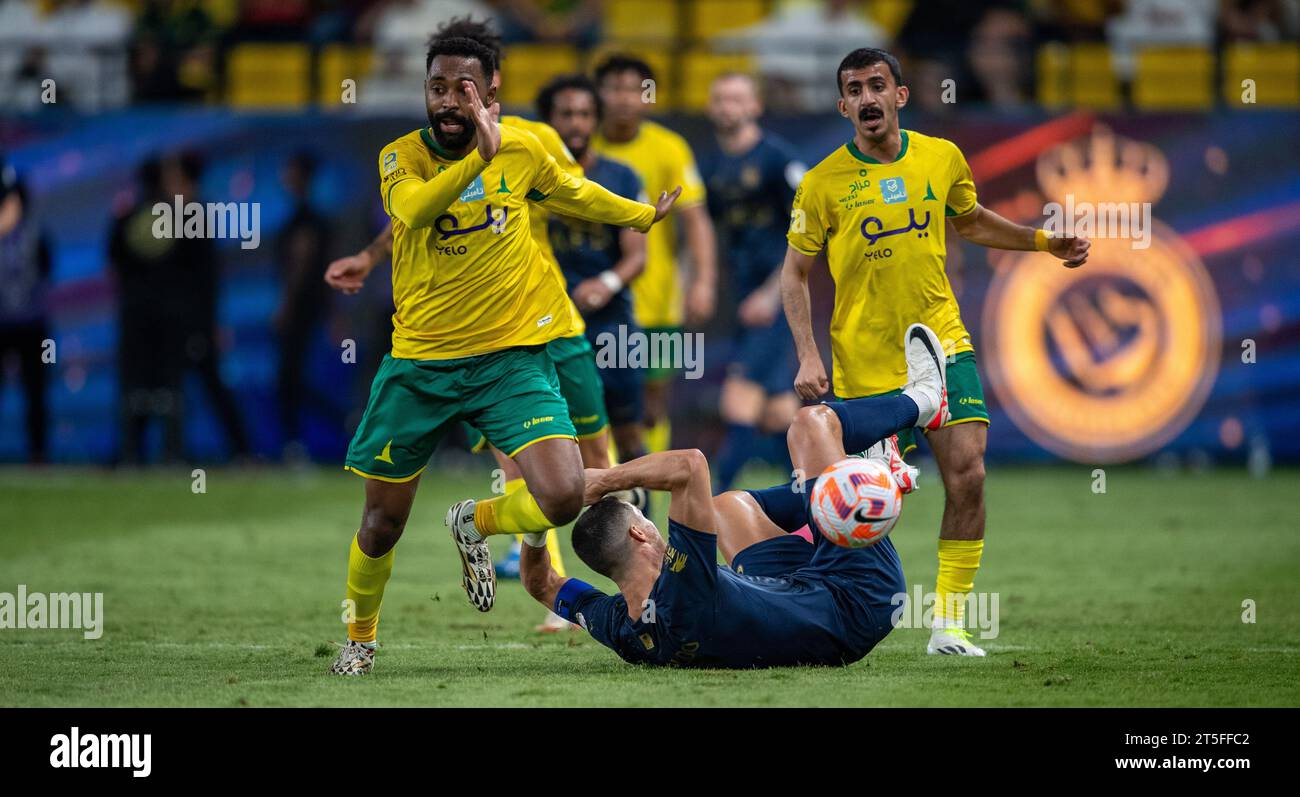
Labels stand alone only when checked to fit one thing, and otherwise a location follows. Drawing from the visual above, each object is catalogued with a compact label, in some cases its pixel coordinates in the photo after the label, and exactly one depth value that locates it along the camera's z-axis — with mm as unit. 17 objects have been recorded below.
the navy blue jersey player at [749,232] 12352
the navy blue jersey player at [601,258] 9594
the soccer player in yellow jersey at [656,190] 11102
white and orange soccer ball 6789
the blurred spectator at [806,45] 18281
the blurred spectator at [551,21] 18734
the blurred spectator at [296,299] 18047
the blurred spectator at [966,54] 18016
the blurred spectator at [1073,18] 18734
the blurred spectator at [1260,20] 18594
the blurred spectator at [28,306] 17766
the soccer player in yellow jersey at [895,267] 7938
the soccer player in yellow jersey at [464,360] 7234
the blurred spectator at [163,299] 17859
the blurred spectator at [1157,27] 18672
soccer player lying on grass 6855
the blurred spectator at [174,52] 18219
